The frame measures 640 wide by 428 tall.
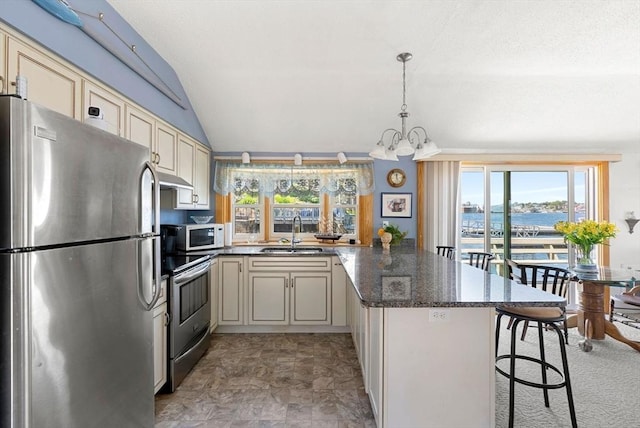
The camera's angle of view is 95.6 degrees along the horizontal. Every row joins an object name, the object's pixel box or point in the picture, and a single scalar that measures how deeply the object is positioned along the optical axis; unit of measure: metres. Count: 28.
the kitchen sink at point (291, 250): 3.65
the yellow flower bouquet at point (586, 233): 2.89
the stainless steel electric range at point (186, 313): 2.25
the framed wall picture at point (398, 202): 4.02
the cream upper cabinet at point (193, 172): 3.04
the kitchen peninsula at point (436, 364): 1.58
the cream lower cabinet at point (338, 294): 3.41
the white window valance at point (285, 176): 3.92
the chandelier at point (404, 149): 2.23
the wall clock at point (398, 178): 4.02
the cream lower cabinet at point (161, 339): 2.07
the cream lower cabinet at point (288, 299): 3.40
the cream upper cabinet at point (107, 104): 1.75
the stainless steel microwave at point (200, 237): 3.08
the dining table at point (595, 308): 2.88
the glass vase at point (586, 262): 2.98
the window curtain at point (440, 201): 3.96
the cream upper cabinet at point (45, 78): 1.33
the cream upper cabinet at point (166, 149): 2.56
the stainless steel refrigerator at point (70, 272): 0.92
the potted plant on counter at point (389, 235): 3.64
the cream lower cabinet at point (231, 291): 3.39
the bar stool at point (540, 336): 1.72
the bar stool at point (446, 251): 3.56
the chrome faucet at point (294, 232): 3.89
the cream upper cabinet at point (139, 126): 2.14
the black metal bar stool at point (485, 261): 3.26
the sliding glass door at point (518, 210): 4.21
